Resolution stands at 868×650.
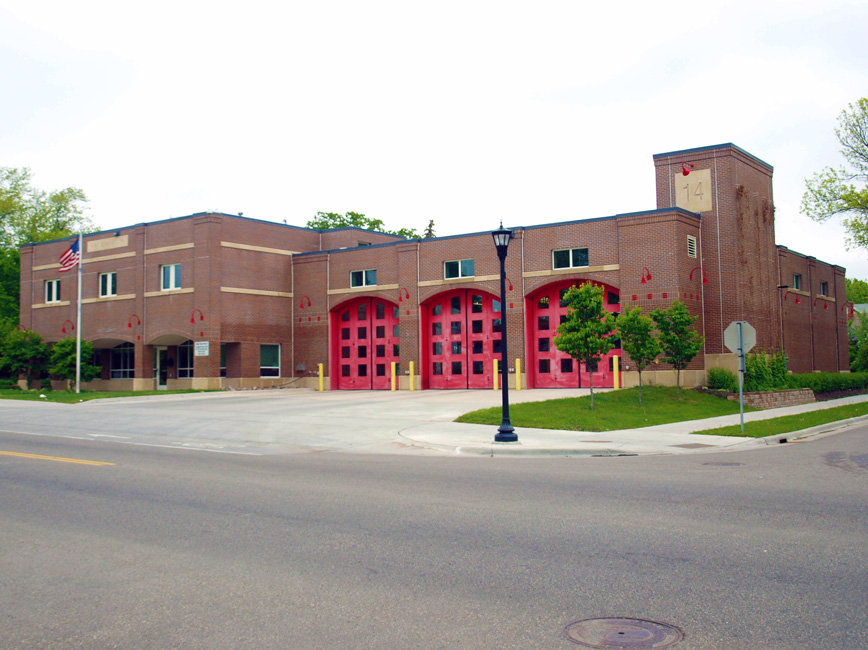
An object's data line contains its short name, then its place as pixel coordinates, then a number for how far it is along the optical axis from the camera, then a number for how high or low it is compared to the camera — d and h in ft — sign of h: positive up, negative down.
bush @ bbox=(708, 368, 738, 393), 93.91 -2.25
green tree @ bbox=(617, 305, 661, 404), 78.84 +2.73
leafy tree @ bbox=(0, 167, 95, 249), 211.61 +45.32
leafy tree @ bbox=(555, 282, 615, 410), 73.67 +3.49
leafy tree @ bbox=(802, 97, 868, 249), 116.67 +25.94
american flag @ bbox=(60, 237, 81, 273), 125.39 +18.26
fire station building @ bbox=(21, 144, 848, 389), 100.99 +11.66
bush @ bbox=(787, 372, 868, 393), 107.86 -3.11
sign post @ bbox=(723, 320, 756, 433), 58.29 +1.77
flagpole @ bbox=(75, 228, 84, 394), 119.60 +1.60
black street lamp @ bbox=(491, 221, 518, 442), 52.85 -1.05
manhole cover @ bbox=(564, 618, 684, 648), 15.01 -5.48
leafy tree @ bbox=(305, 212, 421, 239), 229.06 +44.22
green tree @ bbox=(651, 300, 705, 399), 83.30 +2.99
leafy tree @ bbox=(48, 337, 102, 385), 128.06 +1.04
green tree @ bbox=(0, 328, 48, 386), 139.33 +3.46
